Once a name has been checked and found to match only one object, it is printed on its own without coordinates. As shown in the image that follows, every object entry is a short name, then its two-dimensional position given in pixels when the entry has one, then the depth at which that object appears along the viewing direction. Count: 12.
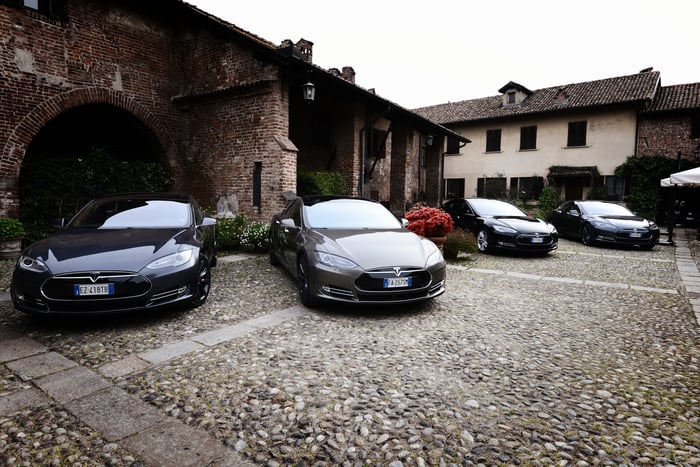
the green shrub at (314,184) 12.34
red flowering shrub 8.38
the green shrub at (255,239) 9.14
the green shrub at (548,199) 23.36
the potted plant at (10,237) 8.00
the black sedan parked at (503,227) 9.46
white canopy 11.84
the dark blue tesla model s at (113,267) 3.81
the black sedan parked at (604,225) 11.15
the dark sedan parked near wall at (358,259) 4.61
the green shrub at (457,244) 8.77
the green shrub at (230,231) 9.45
